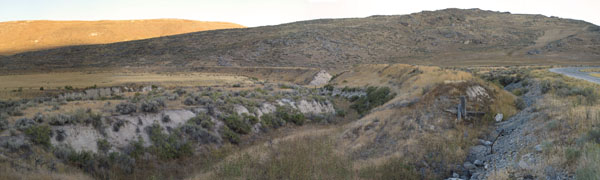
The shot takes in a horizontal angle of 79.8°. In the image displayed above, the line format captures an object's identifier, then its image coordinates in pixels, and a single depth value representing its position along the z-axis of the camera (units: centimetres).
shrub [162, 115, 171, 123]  1392
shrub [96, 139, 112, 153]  1138
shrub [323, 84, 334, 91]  3195
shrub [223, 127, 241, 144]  1472
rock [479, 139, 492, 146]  924
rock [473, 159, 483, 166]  826
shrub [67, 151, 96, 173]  1049
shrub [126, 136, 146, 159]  1182
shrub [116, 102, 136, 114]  1362
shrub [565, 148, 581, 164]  624
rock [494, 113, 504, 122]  1094
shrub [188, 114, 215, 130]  1461
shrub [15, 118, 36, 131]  1104
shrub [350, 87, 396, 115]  2049
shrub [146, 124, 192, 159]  1245
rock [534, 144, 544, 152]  723
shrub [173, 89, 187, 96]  2065
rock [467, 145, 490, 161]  865
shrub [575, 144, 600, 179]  540
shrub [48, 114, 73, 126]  1161
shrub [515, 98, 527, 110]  1209
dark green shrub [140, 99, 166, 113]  1409
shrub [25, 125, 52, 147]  1066
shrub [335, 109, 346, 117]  2079
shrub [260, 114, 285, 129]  1711
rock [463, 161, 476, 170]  820
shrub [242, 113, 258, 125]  1653
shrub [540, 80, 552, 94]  1455
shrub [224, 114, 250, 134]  1558
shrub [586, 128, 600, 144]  679
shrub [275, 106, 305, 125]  1827
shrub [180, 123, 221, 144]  1383
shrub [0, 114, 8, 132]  1103
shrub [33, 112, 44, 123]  1172
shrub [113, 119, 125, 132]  1238
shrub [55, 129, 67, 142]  1109
